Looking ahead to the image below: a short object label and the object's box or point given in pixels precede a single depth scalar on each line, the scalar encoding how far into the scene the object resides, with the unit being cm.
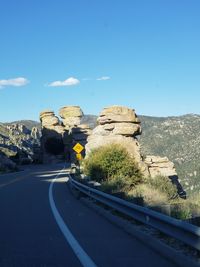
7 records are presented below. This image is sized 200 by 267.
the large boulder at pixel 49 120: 9388
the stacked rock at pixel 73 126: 8154
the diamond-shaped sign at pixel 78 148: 2986
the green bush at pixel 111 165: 2170
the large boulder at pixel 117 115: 3420
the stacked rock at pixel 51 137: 9027
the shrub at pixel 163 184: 1922
